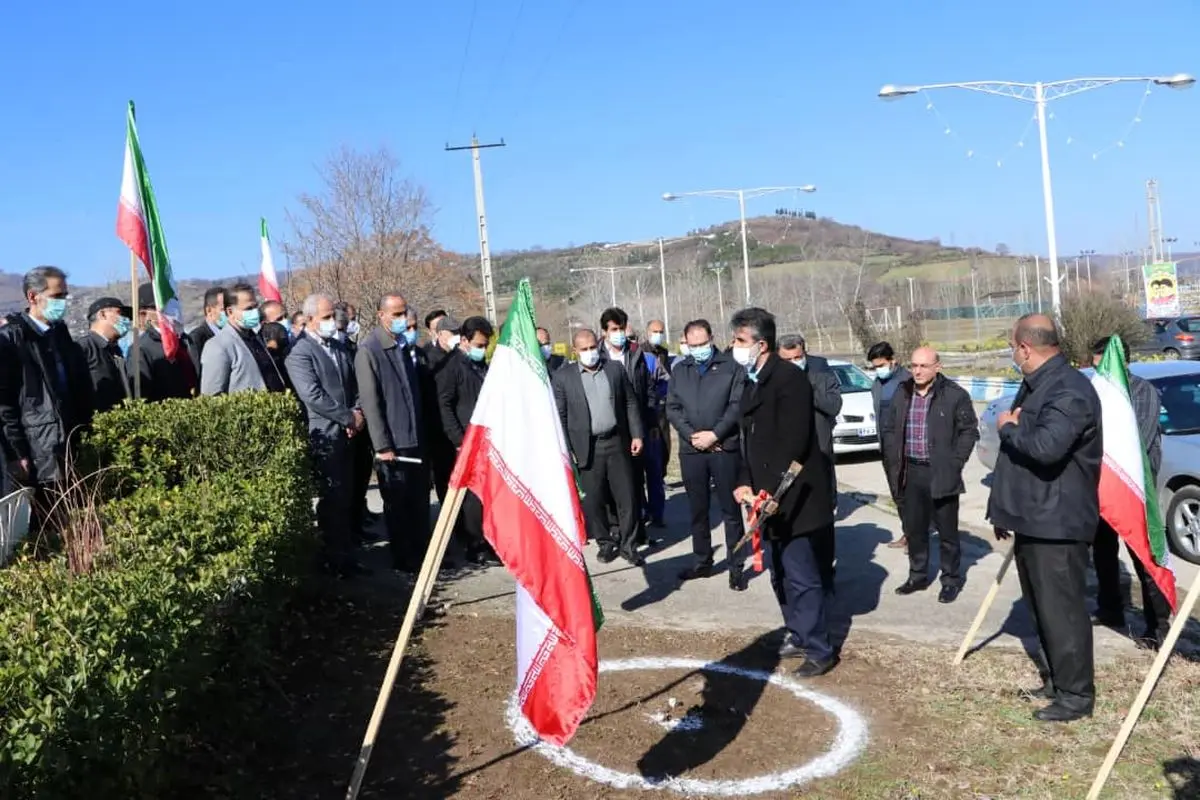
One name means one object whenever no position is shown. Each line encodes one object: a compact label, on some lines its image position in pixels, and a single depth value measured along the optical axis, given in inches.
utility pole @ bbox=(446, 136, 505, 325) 1208.2
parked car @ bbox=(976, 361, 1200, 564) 357.7
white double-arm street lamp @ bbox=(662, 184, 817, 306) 1339.8
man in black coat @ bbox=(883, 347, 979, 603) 313.3
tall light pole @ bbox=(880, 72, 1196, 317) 771.4
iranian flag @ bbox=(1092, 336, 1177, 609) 231.0
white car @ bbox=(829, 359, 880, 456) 628.1
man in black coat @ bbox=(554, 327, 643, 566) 353.1
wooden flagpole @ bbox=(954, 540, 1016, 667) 239.9
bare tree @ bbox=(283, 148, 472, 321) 991.0
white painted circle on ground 184.7
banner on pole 1638.8
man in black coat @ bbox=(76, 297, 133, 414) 320.2
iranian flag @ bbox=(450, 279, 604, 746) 172.7
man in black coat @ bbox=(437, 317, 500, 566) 361.1
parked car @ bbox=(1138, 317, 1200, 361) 1386.6
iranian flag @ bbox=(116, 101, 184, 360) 313.6
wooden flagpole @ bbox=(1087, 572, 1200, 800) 176.2
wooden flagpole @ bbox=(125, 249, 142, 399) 276.7
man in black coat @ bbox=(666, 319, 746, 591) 332.8
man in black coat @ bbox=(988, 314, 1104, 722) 210.8
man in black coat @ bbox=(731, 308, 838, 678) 245.8
